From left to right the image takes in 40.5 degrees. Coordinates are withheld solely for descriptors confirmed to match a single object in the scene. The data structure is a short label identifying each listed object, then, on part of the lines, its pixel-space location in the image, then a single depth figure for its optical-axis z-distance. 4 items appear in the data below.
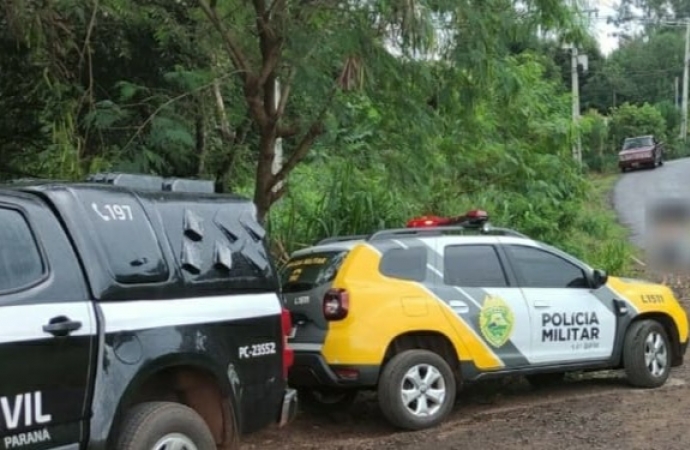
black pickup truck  4.36
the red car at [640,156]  44.28
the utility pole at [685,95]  59.88
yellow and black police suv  7.54
